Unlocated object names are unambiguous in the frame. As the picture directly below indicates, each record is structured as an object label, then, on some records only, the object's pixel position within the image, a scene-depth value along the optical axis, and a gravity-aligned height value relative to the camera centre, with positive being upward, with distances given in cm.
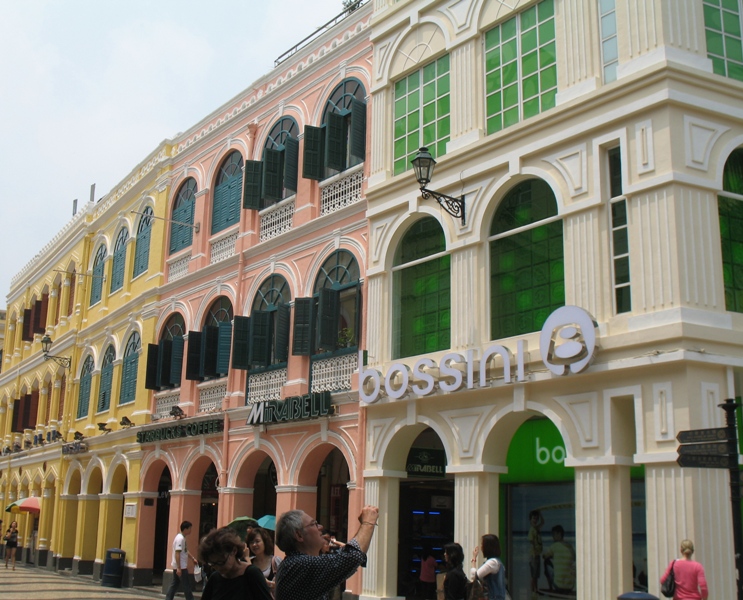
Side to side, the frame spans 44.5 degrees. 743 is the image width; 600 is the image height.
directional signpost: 781 +47
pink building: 1702 +415
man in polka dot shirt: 482 -30
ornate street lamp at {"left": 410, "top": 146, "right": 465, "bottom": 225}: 1319 +463
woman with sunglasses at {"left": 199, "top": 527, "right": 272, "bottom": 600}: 529 -42
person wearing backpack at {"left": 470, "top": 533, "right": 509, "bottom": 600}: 984 -73
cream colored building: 1095 +310
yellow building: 2495 +377
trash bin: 2283 -180
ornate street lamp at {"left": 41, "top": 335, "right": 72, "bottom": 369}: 2928 +450
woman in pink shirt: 967 -76
